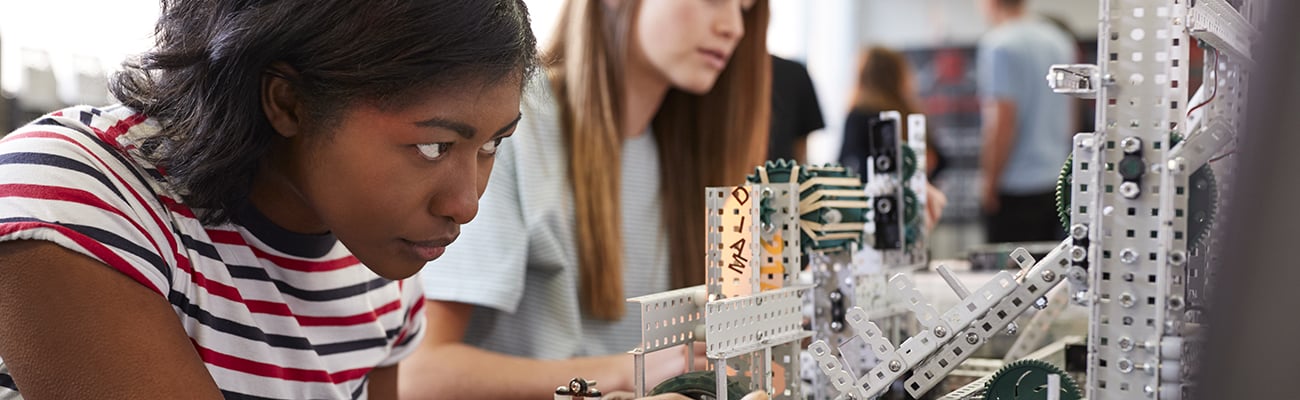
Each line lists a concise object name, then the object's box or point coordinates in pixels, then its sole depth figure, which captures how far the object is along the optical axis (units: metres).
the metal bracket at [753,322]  1.17
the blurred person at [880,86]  4.38
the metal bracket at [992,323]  1.12
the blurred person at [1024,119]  4.99
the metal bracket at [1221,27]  0.99
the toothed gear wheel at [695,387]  1.20
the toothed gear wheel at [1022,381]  1.15
